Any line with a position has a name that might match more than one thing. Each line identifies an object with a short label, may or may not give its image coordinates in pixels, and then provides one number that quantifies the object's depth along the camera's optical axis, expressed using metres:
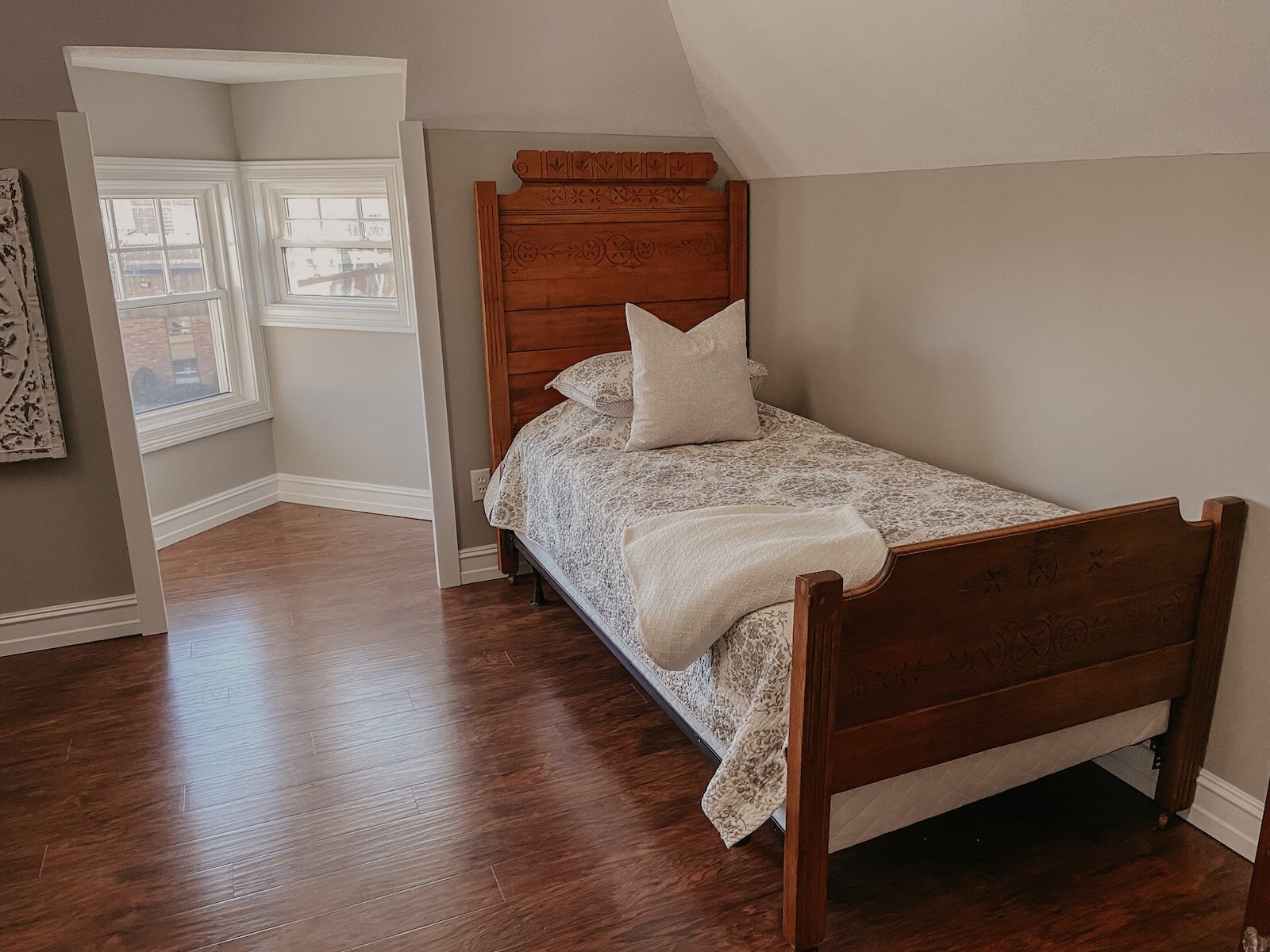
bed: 1.71
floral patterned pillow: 3.22
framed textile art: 2.93
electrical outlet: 3.71
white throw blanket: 1.91
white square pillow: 3.10
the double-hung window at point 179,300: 4.17
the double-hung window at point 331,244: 4.32
